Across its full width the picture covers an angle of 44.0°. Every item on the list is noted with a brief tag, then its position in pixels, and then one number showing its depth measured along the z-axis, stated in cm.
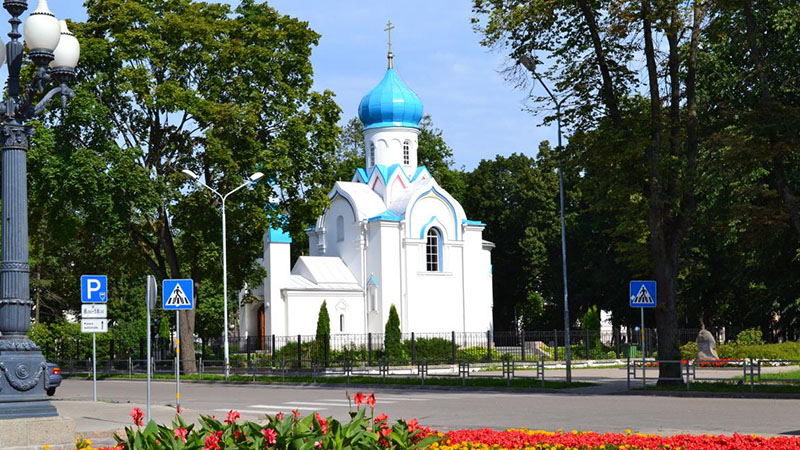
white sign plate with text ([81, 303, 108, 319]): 2011
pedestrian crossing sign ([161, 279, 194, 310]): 1942
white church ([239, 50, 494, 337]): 5253
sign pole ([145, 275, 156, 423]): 1752
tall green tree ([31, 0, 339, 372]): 3391
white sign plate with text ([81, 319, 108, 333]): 2014
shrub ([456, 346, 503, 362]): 4415
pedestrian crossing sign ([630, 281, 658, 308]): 2450
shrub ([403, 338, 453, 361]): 4566
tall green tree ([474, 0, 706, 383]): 2434
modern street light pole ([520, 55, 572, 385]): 2608
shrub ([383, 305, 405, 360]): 4584
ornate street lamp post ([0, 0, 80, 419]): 1213
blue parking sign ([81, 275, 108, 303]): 2047
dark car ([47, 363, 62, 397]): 2442
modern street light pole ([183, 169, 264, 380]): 3509
